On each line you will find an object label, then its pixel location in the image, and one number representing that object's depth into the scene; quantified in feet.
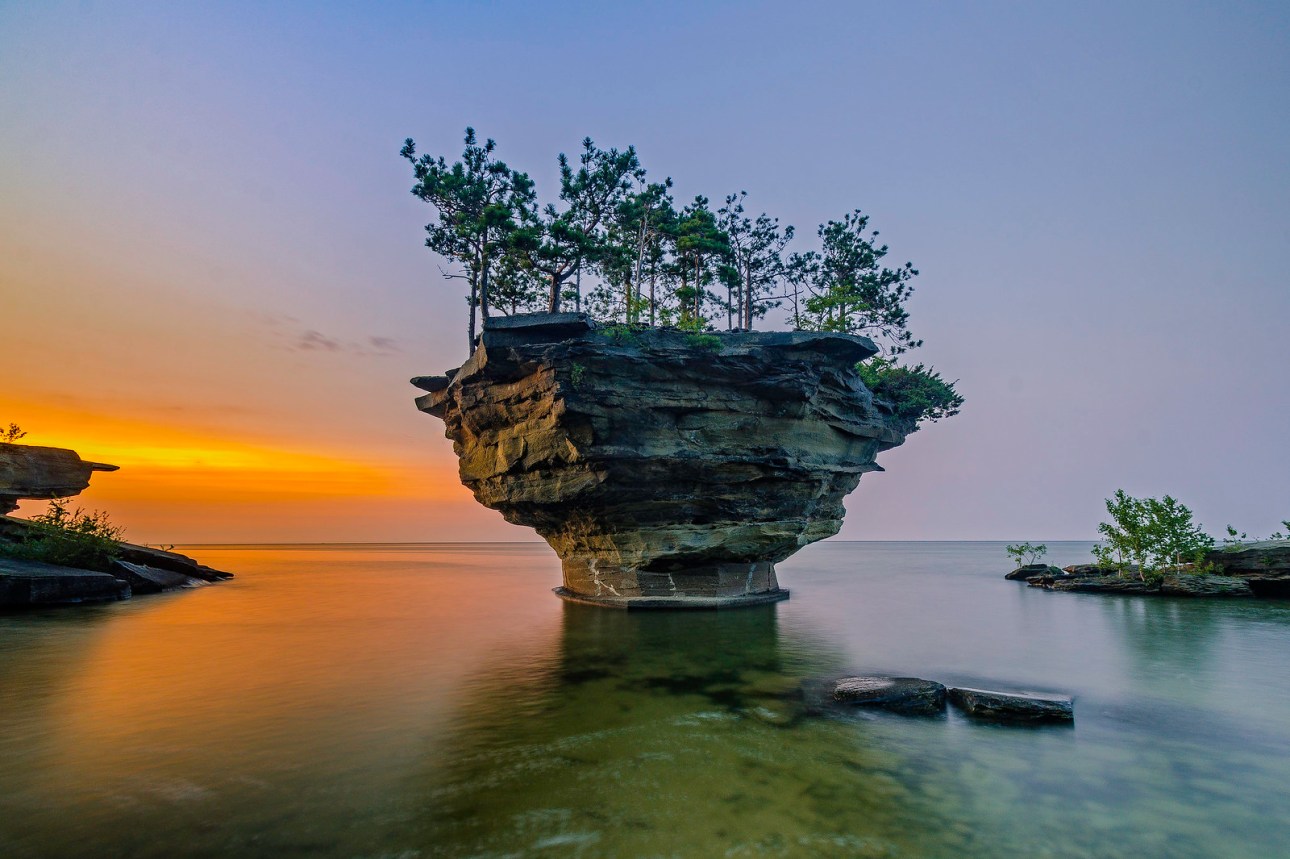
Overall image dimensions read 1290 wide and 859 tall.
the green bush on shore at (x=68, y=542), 80.53
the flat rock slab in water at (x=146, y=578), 88.79
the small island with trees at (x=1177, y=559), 90.02
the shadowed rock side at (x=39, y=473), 92.43
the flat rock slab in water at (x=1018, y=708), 29.25
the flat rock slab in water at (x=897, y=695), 30.53
